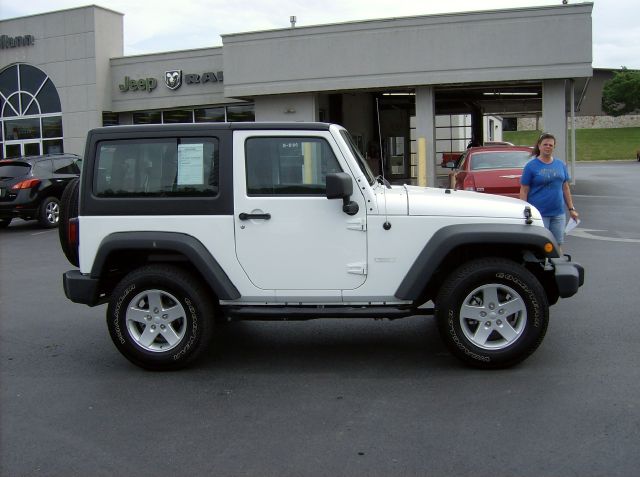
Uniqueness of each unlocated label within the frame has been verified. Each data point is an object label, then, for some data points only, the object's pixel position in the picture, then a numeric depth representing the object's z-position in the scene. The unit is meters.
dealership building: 20.06
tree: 83.75
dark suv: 15.66
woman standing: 7.27
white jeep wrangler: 5.25
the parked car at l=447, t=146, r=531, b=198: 12.78
